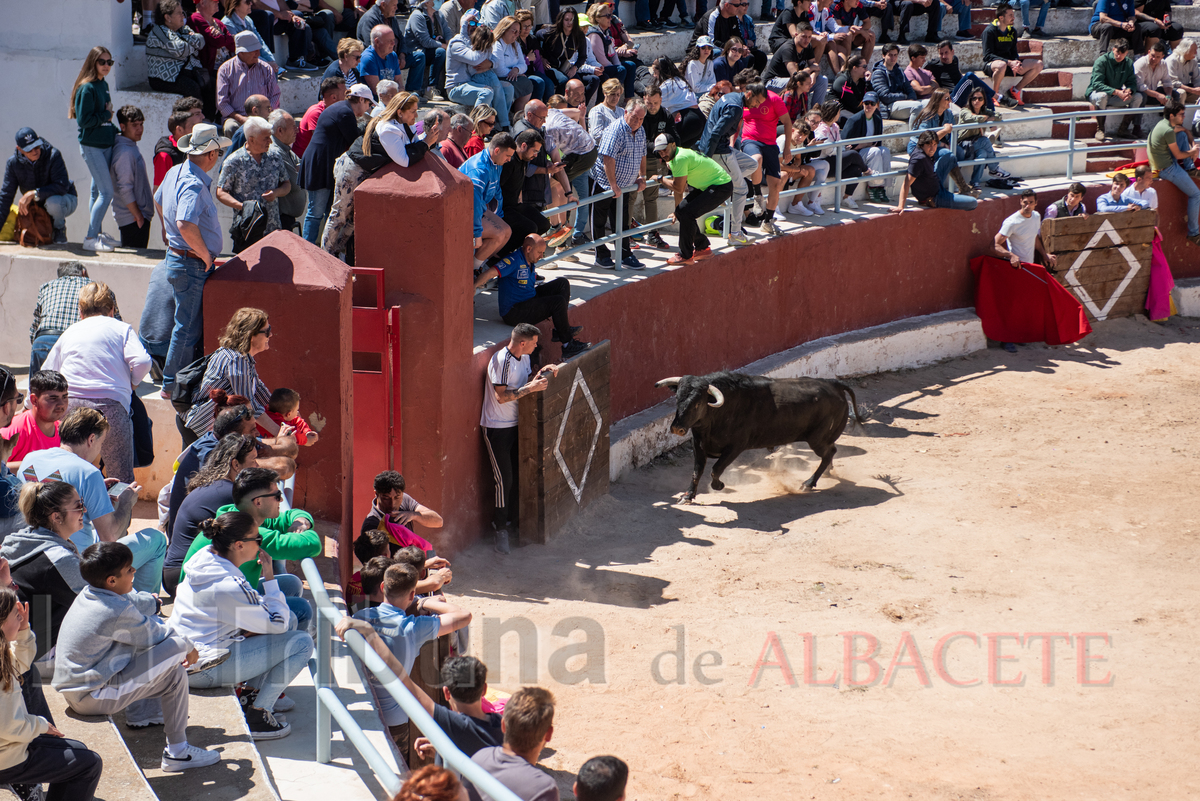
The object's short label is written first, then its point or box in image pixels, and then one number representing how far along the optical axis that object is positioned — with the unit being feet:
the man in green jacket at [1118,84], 67.62
